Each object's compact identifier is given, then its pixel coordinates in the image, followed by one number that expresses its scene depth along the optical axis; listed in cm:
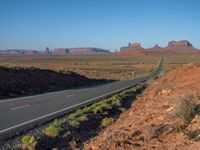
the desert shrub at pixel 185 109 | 996
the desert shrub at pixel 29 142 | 947
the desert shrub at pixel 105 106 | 1728
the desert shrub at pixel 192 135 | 827
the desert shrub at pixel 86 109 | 1658
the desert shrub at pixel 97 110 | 1608
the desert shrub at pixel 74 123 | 1259
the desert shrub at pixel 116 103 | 1902
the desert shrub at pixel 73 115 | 1460
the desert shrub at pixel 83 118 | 1368
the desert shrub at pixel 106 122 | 1331
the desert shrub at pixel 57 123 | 1252
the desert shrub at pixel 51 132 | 1098
